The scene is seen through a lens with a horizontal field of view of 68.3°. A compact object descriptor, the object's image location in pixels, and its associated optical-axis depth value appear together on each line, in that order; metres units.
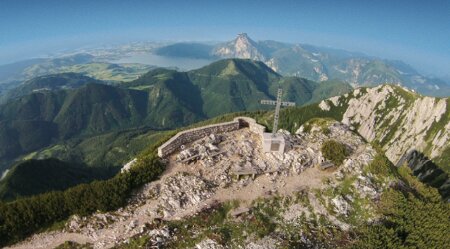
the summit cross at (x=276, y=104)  54.38
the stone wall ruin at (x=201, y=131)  50.47
